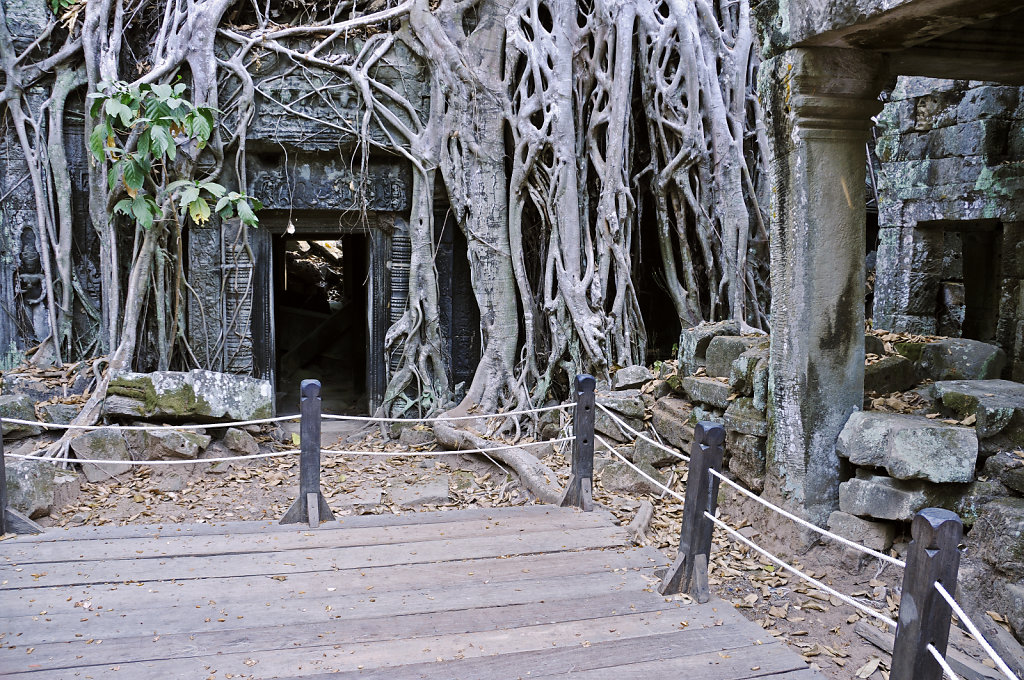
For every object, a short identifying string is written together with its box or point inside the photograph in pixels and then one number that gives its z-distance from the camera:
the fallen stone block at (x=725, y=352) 4.64
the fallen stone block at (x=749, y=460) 4.27
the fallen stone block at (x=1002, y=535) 3.16
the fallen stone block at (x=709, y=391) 4.61
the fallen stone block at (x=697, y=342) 5.04
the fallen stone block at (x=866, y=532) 3.58
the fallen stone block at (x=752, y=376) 4.24
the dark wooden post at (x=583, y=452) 4.18
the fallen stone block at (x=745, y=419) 4.24
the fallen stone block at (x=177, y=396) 5.91
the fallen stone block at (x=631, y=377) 5.77
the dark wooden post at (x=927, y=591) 2.09
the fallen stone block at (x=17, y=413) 5.65
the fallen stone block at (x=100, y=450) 5.60
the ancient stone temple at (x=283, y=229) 6.84
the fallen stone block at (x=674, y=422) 4.89
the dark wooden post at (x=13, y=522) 3.70
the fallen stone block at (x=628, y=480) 5.04
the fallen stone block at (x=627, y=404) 5.46
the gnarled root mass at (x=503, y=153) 6.40
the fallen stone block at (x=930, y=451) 3.41
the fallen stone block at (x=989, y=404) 3.50
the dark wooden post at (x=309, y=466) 3.91
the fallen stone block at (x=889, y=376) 4.27
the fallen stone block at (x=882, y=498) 3.44
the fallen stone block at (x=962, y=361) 4.34
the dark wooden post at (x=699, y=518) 3.10
